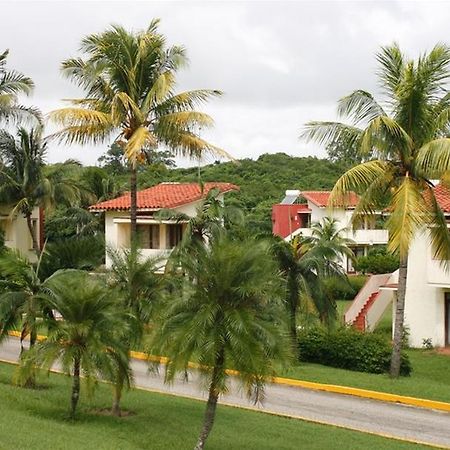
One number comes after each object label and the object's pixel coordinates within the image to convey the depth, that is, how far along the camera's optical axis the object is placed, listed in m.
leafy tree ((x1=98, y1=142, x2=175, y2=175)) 81.51
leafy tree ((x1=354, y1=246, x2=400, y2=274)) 47.09
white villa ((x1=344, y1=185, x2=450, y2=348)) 29.08
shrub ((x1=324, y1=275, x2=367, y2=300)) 42.88
